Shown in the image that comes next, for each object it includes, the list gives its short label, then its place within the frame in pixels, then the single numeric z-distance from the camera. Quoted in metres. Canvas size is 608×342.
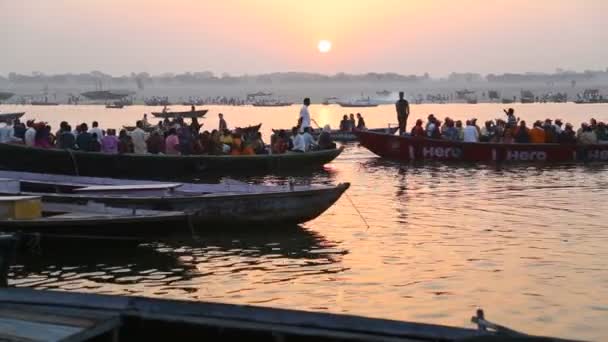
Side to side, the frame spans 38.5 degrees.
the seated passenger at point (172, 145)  24.44
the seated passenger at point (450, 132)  29.59
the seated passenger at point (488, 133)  30.09
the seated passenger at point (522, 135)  28.79
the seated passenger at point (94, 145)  23.12
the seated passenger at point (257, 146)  26.45
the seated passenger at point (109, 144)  23.50
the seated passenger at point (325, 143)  27.56
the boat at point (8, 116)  55.26
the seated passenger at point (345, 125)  41.13
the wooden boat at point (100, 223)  12.27
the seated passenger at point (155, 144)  24.78
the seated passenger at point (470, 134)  29.06
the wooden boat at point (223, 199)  13.80
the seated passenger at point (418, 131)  29.73
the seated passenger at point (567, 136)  28.58
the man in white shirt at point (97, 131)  24.36
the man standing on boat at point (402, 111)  31.50
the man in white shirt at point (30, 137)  24.22
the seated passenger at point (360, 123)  38.33
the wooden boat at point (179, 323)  5.43
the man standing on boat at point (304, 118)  27.50
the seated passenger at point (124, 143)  24.14
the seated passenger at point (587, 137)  28.52
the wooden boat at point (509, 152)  27.95
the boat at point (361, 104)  175.38
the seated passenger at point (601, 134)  29.98
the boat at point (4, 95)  175.00
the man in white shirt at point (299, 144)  26.25
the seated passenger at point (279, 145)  26.50
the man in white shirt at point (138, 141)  24.42
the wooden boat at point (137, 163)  21.27
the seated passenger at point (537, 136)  28.75
